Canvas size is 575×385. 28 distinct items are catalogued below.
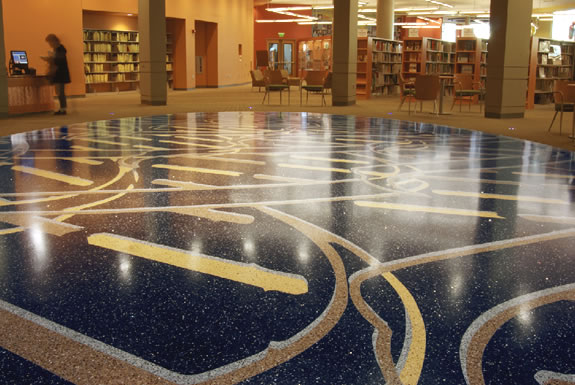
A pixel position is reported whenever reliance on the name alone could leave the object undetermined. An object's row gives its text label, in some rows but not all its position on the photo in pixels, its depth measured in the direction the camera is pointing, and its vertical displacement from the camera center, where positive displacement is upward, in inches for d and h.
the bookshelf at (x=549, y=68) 621.9 +25.5
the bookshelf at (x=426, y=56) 779.4 +46.0
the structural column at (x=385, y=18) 890.1 +110.4
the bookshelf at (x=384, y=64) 745.1 +34.2
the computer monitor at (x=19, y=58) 482.0 +24.5
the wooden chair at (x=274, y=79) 614.2 +10.1
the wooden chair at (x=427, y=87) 484.4 +2.1
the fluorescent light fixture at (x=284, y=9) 1095.1 +153.9
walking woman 472.1 +18.0
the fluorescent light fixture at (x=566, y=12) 1042.1 +142.1
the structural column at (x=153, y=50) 589.9 +39.4
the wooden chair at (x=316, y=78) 611.8 +11.2
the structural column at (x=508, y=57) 469.4 +27.1
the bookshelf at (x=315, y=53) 1053.8 +65.9
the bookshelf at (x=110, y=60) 773.9 +38.2
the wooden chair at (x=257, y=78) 756.5 +14.0
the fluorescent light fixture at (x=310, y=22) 1275.1 +149.3
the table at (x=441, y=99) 515.8 -8.7
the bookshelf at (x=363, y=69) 725.3 +25.1
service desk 461.7 -6.2
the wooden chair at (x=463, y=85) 526.3 +4.5
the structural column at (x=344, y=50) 596.1 +40.6
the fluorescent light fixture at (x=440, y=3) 981.4 +152.7
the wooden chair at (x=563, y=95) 349.7 -2.8
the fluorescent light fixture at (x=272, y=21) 1217.1 +146.4
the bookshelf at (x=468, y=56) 705.6 +41.9
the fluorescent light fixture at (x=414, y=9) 1101.1 +156.4
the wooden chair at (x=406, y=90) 529.2 -0.7
